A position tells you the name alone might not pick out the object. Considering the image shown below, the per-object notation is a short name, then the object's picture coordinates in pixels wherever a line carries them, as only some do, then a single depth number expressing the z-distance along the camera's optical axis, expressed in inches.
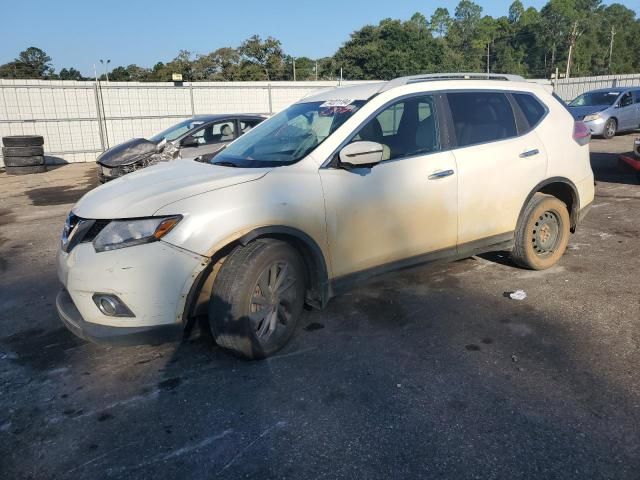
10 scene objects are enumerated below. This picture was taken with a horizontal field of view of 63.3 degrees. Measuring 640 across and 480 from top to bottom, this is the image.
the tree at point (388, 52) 2655.0
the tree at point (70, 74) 3164.6
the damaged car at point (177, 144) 379.2
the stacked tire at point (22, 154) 563.8
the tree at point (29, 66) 2957.7
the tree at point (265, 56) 2390.5
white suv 120.0
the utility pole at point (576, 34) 2955.7
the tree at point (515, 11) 5064.0
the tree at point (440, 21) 5064.0
